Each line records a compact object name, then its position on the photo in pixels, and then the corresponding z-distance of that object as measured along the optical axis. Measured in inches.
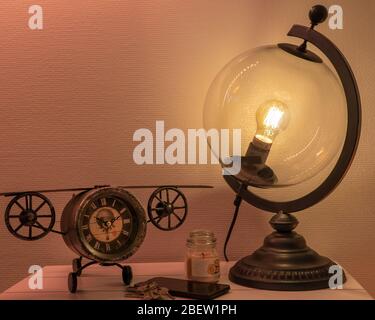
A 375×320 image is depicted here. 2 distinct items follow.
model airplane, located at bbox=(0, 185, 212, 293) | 37.1
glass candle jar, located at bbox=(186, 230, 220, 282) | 38.5
